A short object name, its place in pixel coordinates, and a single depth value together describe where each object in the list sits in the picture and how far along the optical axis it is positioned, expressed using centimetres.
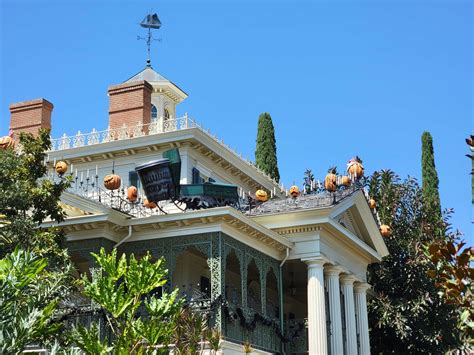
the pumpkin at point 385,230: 3562
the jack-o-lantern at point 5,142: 2792
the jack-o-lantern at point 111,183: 2650
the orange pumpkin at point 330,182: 2814
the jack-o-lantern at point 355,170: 3228
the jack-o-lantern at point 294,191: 2955
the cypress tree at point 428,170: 5252
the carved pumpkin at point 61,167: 2611
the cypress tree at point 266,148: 4806
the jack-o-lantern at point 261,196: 2894
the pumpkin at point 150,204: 2475
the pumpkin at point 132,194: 2677
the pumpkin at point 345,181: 3139
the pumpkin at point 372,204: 3281
